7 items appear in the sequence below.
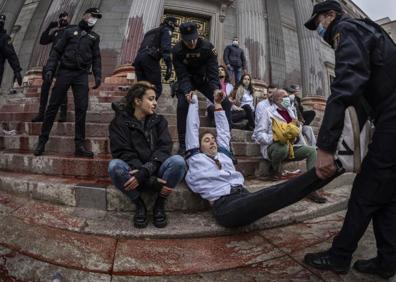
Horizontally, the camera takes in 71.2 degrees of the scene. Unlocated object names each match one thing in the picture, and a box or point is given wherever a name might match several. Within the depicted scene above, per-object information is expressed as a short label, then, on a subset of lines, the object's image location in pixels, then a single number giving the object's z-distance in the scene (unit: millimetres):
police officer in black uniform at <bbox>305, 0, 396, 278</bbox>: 1831
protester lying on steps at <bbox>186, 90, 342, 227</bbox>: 2049
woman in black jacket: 2646
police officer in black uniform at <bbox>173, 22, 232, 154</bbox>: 3701
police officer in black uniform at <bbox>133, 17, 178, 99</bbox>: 5172
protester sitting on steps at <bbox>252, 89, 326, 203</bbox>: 3740
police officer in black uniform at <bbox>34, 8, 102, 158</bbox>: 3922
